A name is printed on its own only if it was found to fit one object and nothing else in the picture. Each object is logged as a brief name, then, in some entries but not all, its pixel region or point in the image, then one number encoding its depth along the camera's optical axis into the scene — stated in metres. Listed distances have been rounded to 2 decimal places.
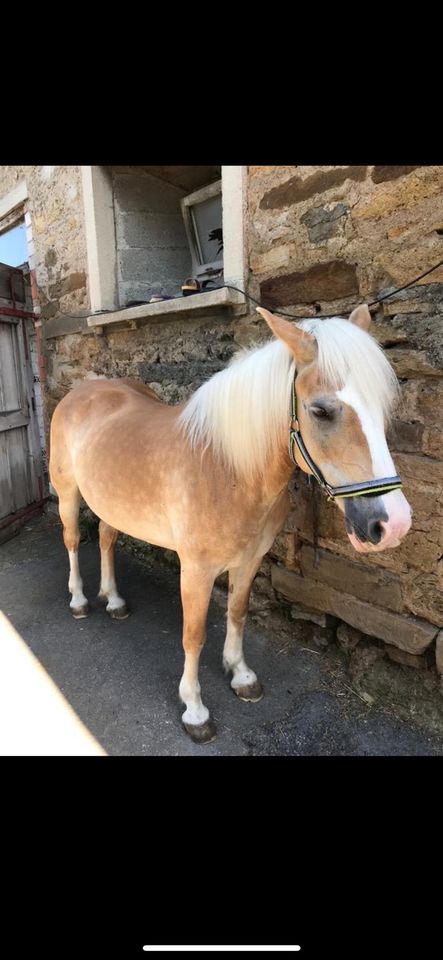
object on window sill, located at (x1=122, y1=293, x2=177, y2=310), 3.59
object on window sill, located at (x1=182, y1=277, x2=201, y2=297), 3.25
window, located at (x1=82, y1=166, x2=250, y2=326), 3.91
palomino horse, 1.48
